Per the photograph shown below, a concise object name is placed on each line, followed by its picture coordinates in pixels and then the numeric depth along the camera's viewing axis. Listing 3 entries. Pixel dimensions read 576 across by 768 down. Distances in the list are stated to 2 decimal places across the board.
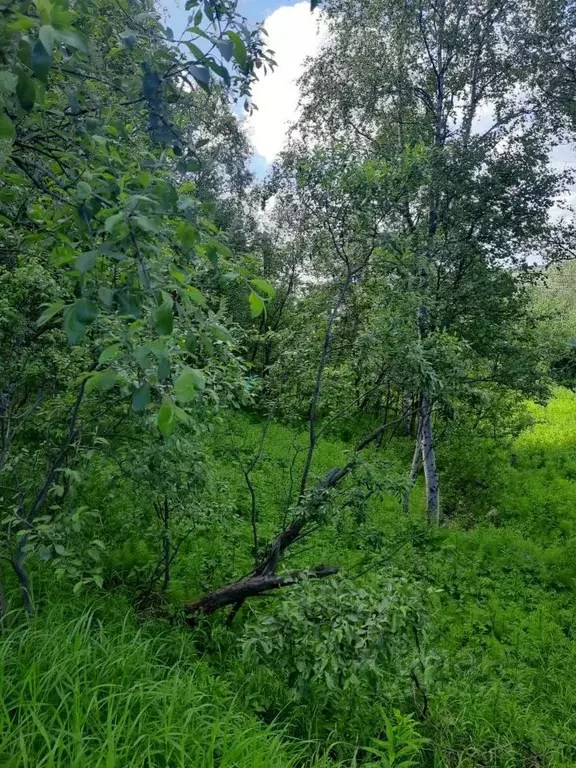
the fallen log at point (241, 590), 4.07
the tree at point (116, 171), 1.07
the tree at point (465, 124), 8.08
